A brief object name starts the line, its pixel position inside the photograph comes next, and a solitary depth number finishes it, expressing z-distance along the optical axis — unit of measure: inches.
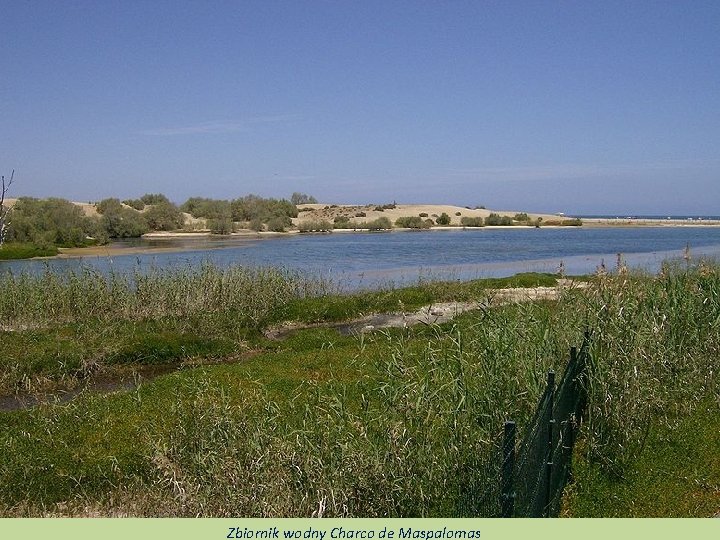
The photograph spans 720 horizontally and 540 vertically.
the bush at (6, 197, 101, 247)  1594.5
